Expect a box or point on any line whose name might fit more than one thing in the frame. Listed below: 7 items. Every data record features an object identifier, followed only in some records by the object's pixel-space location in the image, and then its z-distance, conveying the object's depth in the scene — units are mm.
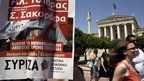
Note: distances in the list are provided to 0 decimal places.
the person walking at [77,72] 1612
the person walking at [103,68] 3349
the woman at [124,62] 1084
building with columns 34022
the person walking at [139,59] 1704
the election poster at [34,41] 862
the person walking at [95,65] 4346
